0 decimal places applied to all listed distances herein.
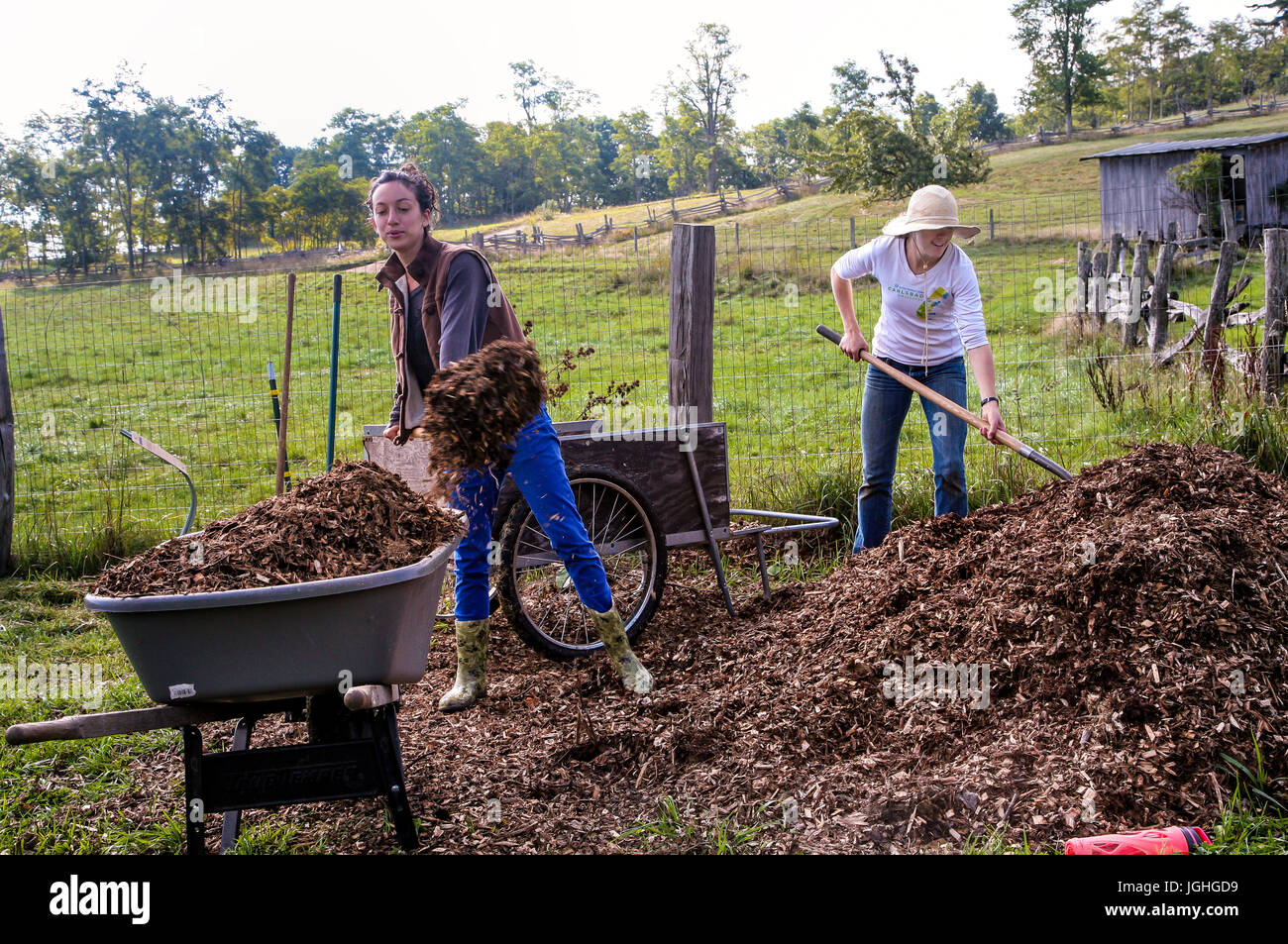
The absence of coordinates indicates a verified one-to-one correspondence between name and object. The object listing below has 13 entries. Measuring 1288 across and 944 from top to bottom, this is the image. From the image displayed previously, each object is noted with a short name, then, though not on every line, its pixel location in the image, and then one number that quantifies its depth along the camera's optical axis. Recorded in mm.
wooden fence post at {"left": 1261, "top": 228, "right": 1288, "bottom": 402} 6070
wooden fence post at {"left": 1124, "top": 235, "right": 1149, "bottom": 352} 11758
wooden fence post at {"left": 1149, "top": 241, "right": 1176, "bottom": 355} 10633
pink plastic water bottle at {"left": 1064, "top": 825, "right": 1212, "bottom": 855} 2404
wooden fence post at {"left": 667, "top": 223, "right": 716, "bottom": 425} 5316
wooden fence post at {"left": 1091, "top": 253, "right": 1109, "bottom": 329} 13375
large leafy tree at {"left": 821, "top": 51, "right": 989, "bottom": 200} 36406
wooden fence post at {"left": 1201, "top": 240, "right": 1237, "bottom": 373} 7020
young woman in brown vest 3383
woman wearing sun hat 4227
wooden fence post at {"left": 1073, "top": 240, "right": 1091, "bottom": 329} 13977
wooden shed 27236
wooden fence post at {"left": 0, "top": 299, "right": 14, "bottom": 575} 6039
